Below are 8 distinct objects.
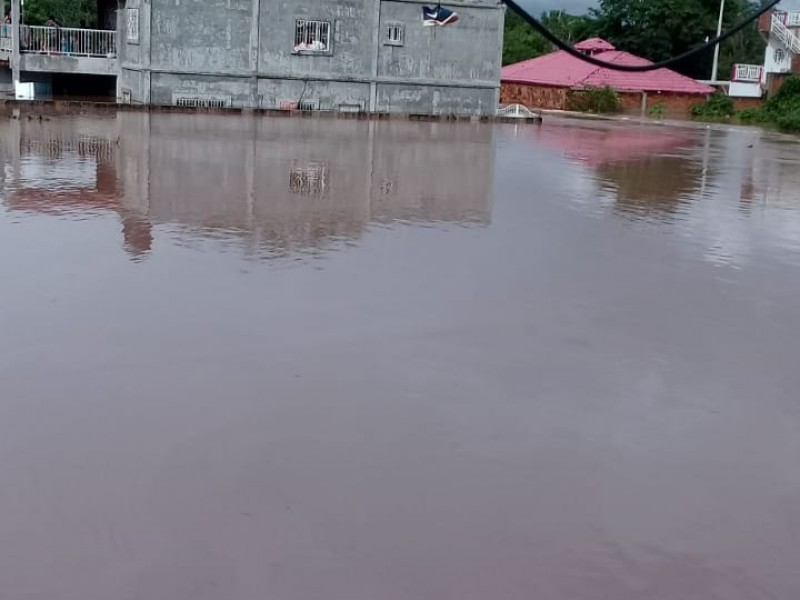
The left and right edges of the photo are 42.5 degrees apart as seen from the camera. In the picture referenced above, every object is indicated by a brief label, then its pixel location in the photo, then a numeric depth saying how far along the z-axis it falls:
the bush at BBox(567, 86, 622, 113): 41.00
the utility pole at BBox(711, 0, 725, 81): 46.64
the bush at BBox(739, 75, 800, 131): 38.31
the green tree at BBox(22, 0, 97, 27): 40.34
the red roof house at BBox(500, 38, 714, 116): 42.47
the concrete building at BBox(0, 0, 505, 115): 27.00
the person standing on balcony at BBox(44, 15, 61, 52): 28.81
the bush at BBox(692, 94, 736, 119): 41.22
